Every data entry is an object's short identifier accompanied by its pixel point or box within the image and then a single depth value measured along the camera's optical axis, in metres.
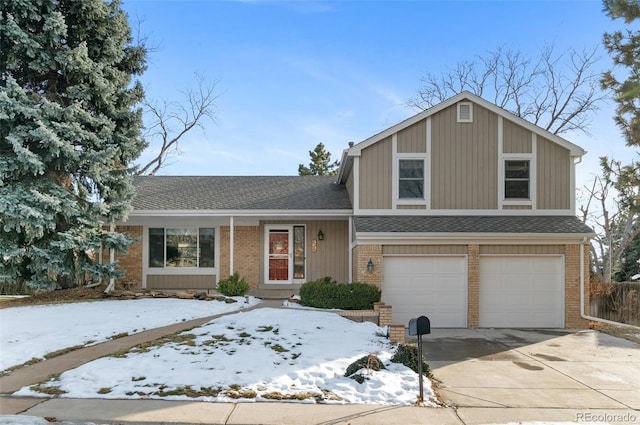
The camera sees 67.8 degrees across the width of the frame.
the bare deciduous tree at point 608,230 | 15.87
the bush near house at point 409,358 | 7.58
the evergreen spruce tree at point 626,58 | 5.55
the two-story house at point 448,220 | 13.56
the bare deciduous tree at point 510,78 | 26.56
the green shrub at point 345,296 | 11.86
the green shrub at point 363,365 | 7.19
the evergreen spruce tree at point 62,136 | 12.80
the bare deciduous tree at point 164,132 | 29.28
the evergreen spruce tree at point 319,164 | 37.59
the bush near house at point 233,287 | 14.66
